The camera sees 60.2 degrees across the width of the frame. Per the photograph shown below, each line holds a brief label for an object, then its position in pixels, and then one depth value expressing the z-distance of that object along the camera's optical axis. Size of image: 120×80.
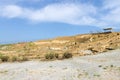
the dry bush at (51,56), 10.75
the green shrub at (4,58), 11.05
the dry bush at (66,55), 10.80
